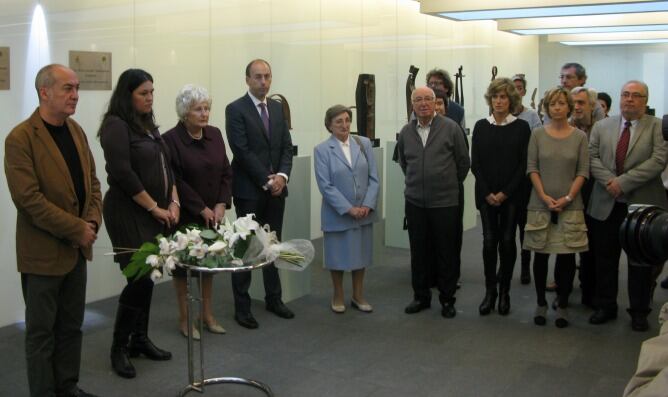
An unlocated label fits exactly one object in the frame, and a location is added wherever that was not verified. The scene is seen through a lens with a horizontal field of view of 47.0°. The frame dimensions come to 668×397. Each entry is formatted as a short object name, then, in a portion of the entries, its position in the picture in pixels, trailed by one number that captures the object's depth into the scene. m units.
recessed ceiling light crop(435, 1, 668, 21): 7.31
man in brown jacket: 3.18
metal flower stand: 3.52
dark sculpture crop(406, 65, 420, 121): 7.60
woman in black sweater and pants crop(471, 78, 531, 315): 4.90
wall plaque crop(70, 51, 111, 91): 5.19
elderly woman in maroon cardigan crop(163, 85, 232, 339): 4.31
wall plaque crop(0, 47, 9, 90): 4.69
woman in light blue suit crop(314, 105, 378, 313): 5.05
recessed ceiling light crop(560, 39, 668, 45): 11.74
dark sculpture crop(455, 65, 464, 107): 9.25
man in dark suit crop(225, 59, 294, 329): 4.83
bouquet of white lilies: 3.25
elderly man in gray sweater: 4.97
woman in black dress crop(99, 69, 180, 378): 3.86
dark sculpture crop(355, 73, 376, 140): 7.00
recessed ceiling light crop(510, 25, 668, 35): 9.63
